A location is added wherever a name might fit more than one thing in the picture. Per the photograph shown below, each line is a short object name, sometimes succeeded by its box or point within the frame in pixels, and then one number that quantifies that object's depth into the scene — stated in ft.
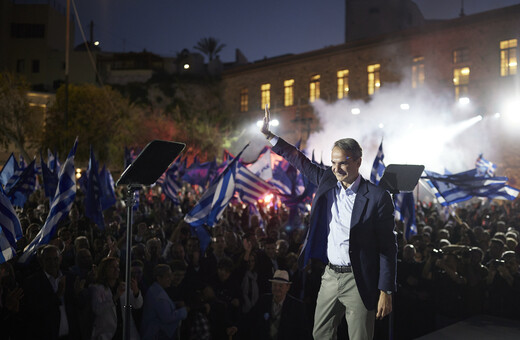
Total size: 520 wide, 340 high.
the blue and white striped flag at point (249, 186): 39.52
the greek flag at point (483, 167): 60.32
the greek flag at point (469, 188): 42.57
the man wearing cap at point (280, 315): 19.97
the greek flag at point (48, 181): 43.27
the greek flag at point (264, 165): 48.73
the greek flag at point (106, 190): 46.24
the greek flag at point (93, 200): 35.40
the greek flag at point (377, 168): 41.73
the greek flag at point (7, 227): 20.04
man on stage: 13.17
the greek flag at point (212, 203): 33.42
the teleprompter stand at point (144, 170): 14.60
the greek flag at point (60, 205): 23.62
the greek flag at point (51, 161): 59.40
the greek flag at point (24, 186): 42.88
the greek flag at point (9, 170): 54.41
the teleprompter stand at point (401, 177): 18.97
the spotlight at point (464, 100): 104.35
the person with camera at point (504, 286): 26.96
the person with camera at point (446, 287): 26.94
